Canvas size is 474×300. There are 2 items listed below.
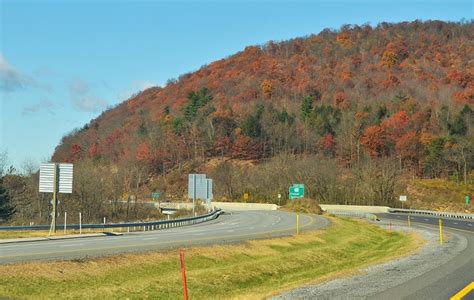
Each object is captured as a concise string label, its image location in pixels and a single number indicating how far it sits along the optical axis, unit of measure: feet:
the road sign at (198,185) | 232.73
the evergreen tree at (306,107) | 557.95
